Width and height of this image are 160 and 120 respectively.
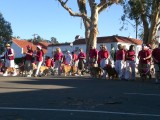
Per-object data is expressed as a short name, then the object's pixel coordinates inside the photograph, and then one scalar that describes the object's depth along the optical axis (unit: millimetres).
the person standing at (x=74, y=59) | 24422
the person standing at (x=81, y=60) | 23346
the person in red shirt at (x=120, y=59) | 17480
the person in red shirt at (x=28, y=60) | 19573
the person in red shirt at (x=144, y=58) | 16871
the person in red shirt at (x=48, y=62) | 23188
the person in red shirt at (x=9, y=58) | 19317
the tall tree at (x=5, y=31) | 61019
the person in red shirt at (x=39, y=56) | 19018
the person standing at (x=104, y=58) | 18428
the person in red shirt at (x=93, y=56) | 19704
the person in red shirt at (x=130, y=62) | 17355
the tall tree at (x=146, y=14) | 32869
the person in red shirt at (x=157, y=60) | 15585
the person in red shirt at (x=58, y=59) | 22156
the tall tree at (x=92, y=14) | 29778
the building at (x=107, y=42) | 67342
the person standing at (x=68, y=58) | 23808
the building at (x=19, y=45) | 79659
